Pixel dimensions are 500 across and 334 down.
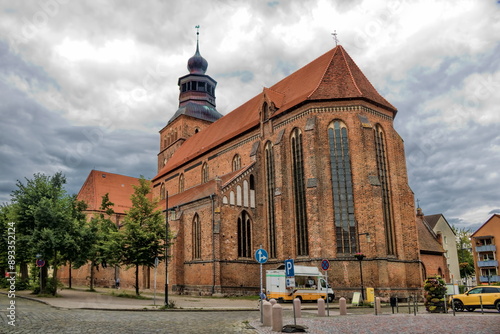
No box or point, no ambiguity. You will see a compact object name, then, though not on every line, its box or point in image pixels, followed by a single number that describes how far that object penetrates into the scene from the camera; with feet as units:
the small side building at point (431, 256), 129.18
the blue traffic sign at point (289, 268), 48.04
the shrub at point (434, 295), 65.41
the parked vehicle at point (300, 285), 84.99
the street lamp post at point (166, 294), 69.97
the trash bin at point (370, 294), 82.84
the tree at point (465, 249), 228.02
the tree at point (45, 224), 86.89
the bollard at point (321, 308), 58.44
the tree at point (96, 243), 93.76
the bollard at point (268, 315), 45.52
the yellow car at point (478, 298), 69.15
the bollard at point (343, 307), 60.54
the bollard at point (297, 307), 48.04
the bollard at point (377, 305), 60.49
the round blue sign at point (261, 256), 48.75
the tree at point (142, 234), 93.15
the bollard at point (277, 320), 42.32
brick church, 92.99
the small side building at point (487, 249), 202.39
